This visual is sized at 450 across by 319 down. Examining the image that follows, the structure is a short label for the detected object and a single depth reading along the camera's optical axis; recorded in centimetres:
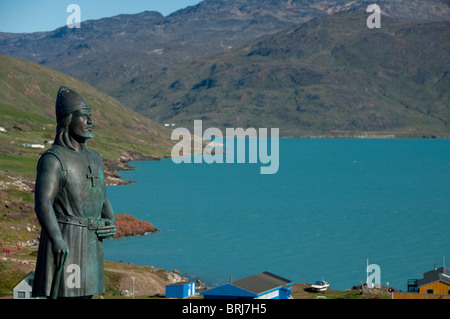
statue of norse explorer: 1131
